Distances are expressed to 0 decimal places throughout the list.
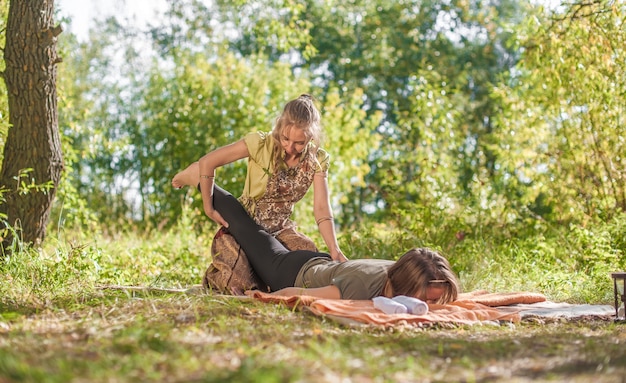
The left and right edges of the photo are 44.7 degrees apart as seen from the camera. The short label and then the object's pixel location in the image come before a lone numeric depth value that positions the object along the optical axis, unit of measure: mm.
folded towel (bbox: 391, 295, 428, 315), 3836
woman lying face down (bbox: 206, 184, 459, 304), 3992
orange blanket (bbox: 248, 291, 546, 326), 3650
